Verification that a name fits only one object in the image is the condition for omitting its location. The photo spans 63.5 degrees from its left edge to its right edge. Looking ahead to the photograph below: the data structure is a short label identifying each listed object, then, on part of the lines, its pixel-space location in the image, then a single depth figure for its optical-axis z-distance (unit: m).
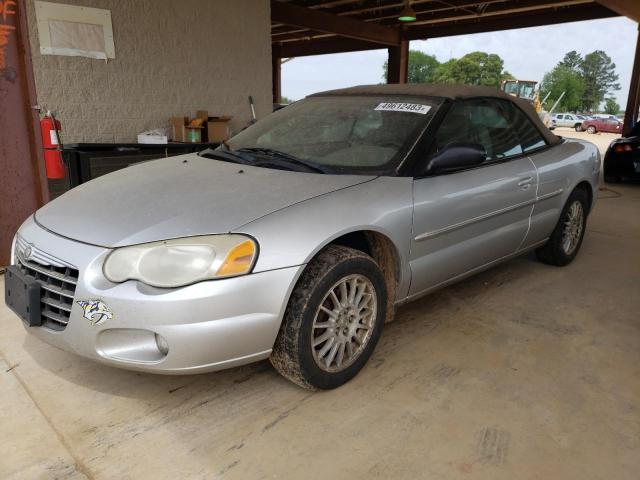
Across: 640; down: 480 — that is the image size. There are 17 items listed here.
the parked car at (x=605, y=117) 32.34
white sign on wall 5.01
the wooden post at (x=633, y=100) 12.29
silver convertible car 1.98
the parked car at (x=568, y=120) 33.91
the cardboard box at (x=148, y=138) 5.73
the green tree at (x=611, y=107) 81.12
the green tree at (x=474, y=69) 84.88
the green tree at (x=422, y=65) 102.31
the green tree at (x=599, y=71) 110.12
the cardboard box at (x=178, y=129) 6.12
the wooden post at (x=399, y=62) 13.69
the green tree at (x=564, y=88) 70.06
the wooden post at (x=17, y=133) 3.70
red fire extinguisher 4.30
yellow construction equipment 29.86
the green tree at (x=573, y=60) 112.88
